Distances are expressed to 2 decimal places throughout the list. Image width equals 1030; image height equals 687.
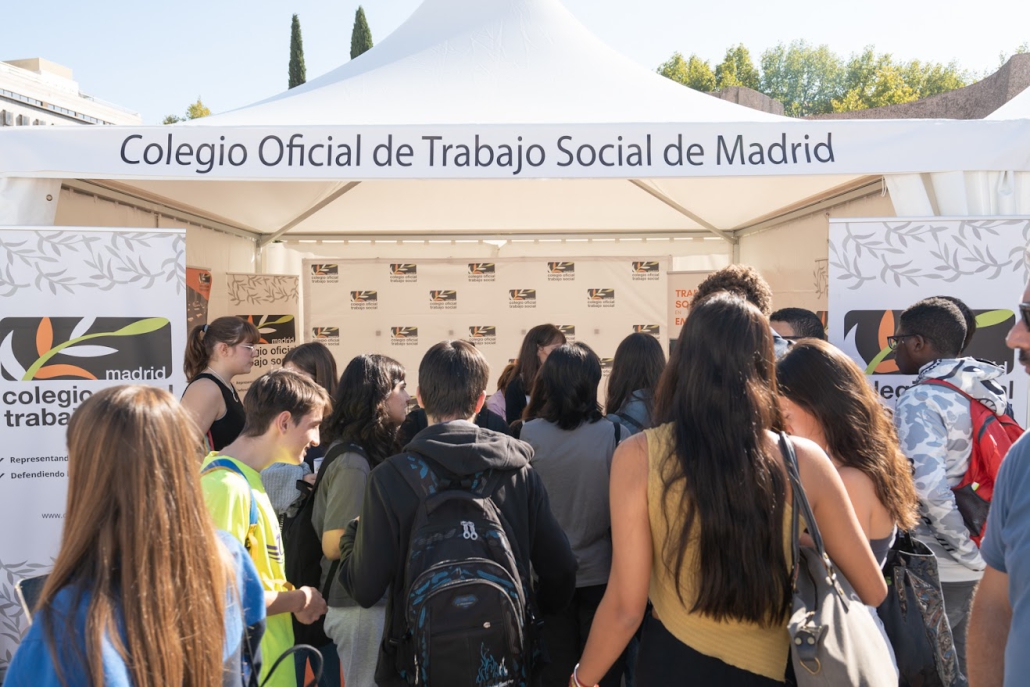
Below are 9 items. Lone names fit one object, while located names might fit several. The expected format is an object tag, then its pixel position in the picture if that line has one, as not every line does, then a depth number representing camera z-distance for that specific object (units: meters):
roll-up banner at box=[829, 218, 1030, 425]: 3.16
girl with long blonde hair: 0.98
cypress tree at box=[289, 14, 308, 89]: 34.44
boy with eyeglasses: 2.17
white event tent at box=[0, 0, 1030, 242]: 3.15
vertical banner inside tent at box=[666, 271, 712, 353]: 6.39
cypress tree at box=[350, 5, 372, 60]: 34.31
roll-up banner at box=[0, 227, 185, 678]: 3.03
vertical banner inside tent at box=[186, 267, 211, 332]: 5.01
